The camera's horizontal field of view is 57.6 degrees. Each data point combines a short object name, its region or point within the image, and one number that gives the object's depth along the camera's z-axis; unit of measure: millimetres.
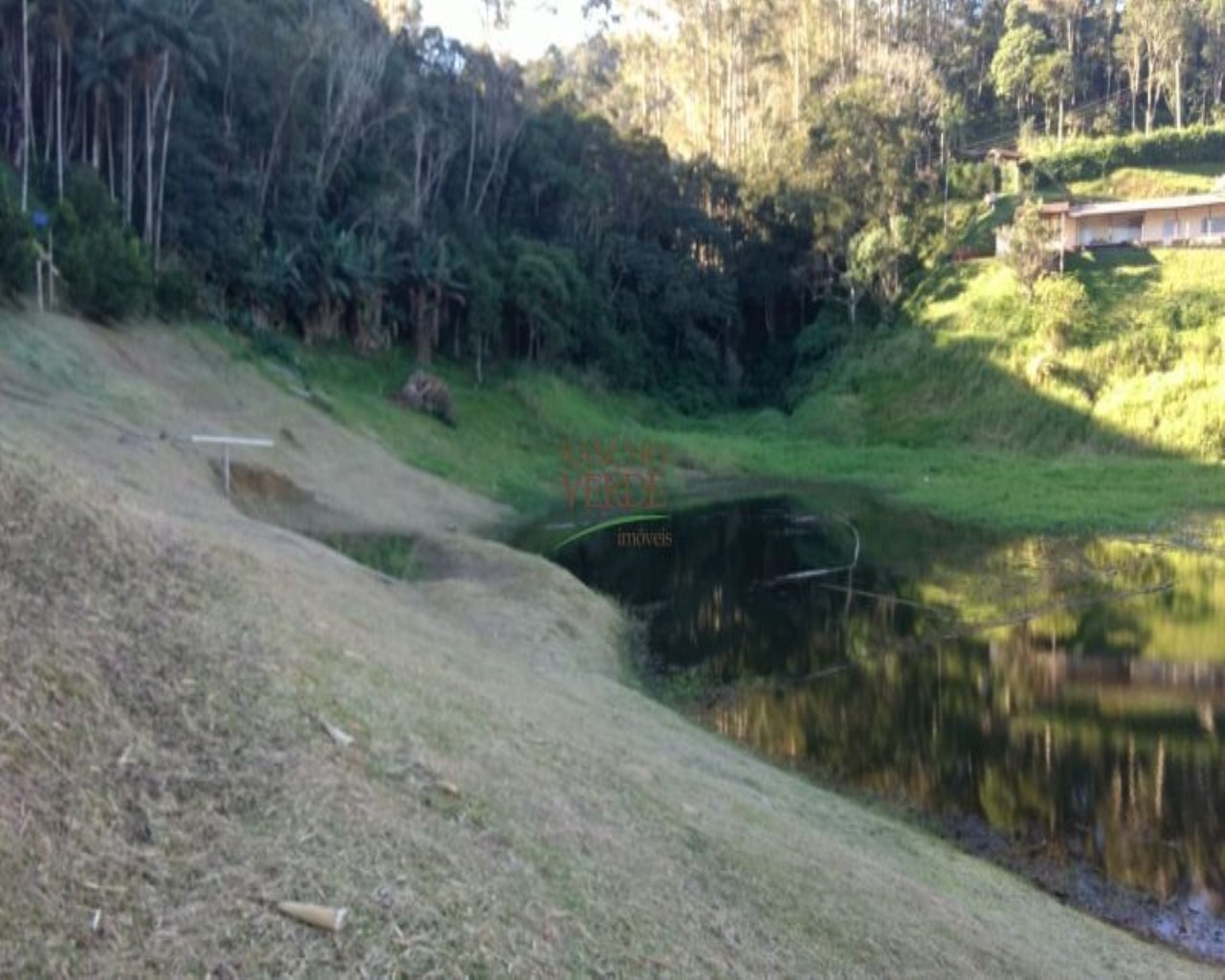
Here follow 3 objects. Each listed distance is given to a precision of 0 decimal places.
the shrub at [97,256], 31656
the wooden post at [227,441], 23141
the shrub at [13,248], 28172
